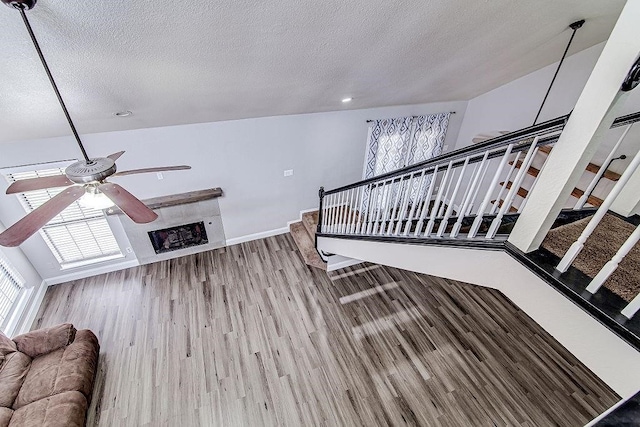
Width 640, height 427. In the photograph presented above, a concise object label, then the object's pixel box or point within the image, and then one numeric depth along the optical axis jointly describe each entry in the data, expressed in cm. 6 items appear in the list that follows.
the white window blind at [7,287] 329
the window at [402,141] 509
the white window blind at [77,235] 365
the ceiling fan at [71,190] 123
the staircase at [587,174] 265
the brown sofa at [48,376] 238
